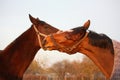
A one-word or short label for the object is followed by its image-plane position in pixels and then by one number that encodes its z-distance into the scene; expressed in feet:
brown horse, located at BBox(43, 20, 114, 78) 16.64
